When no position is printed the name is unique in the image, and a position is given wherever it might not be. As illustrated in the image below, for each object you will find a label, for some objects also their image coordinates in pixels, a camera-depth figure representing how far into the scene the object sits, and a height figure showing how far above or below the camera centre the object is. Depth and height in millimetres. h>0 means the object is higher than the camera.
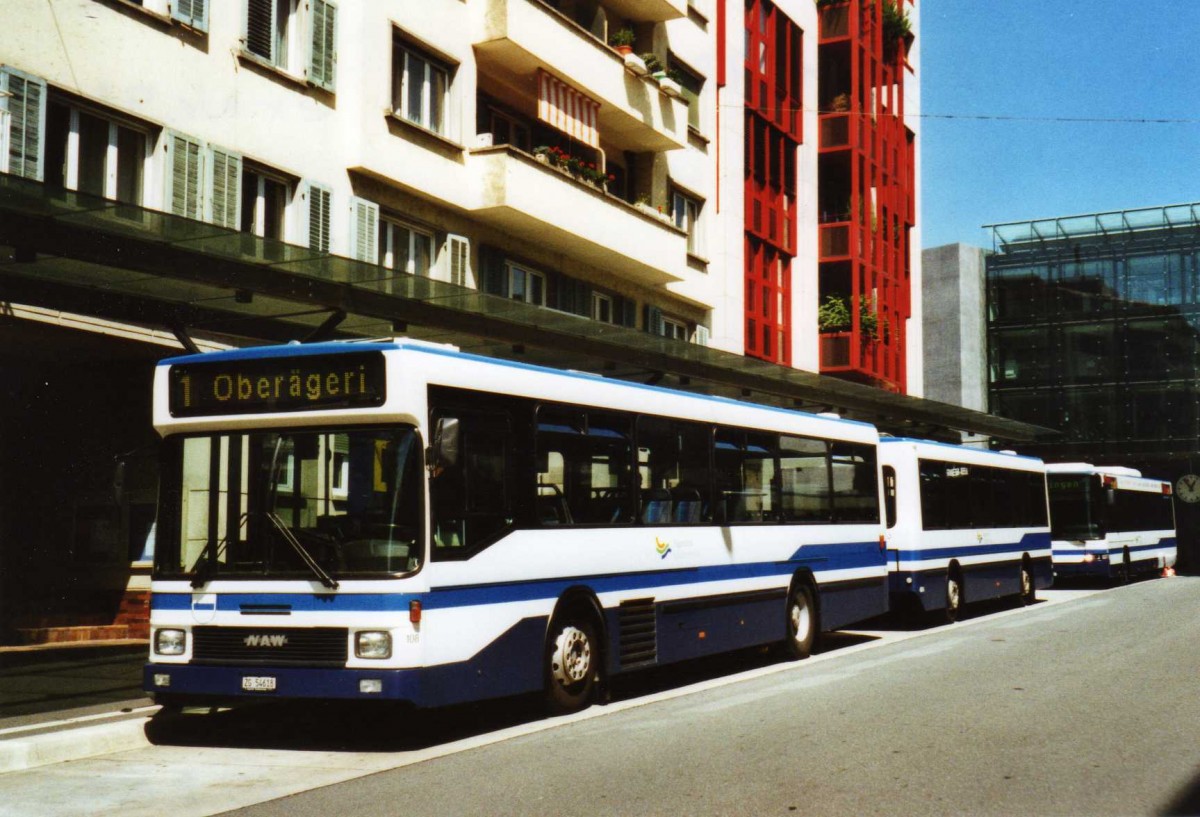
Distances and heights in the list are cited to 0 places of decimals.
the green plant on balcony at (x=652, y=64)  27750 +8924
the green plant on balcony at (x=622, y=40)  27328 +9329
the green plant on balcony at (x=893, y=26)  42781 +14896
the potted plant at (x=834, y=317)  38094 +5430
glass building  62812 +8105
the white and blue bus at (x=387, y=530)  9406 -46
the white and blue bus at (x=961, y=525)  20062 -84
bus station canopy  11742 +2342
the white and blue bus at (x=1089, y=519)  33000 +2
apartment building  14938 +4874
